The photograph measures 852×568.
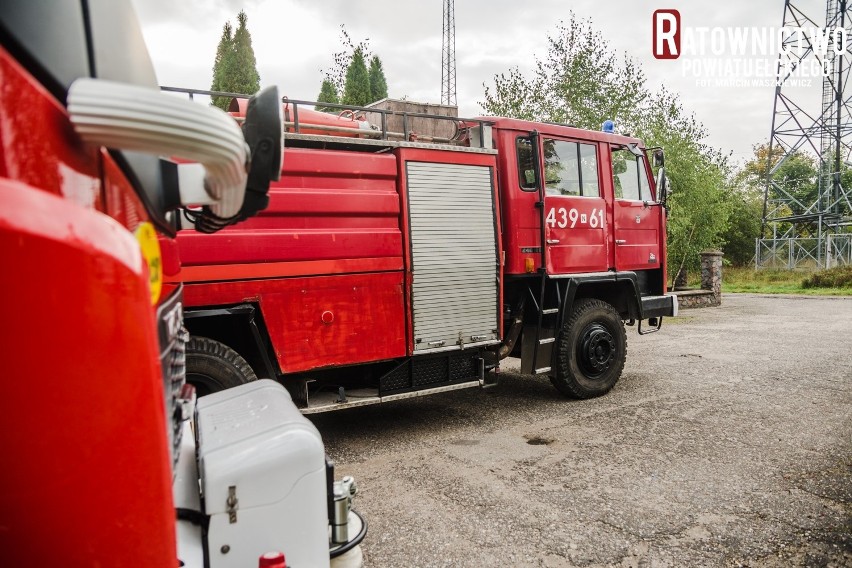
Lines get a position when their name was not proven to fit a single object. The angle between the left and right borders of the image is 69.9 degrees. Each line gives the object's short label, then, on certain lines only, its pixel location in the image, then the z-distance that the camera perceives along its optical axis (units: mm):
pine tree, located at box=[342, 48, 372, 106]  19516
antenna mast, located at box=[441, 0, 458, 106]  21505
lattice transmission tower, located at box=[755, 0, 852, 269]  24438
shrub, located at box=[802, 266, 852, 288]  20688
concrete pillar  15797
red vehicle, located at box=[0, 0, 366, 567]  972
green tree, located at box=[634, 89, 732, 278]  16766
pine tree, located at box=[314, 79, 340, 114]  21688
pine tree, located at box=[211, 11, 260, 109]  20328
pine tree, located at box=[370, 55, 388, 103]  22125
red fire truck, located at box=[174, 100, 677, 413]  4328
